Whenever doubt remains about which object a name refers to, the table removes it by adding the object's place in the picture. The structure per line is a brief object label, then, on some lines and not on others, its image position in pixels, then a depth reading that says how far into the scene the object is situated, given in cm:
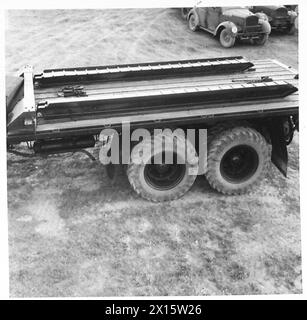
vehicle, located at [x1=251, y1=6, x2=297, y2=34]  1316
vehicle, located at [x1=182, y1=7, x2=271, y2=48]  1177
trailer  481
